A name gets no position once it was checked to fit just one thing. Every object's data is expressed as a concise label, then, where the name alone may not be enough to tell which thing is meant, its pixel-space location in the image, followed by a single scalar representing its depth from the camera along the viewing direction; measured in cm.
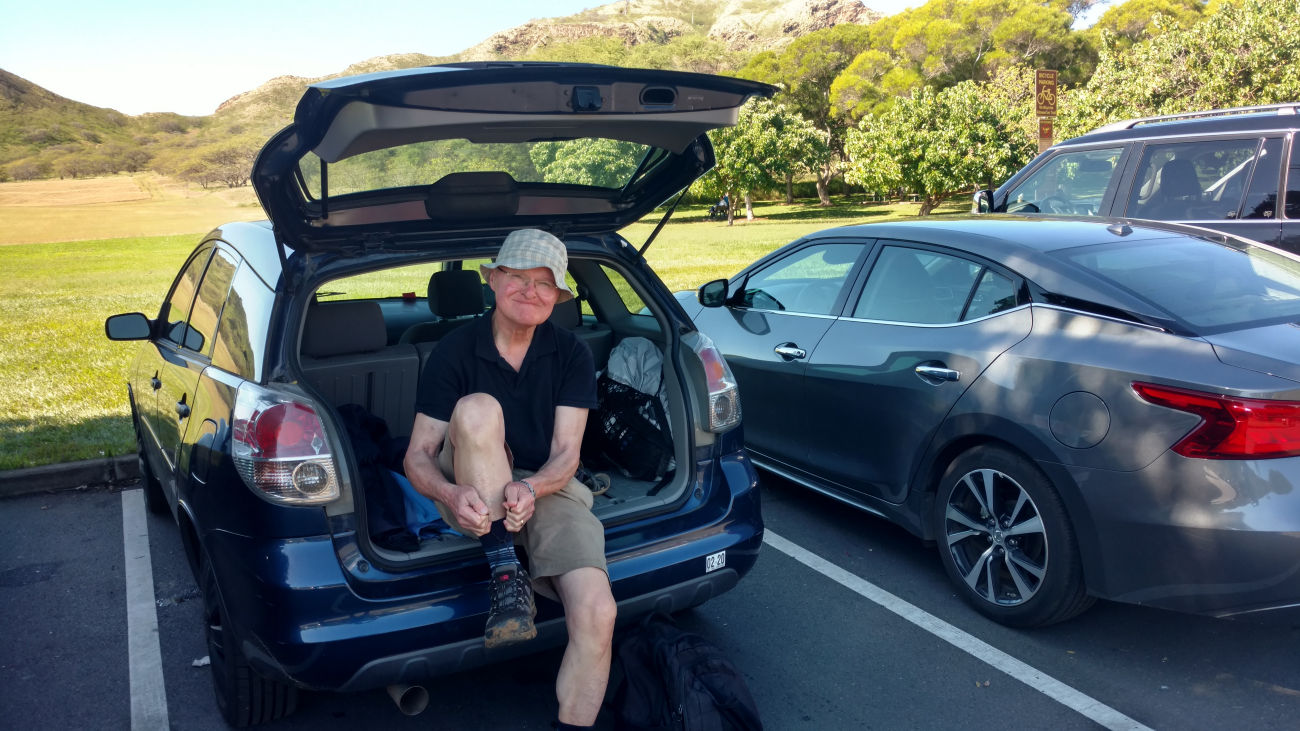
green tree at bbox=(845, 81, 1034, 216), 3441
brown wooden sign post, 1066
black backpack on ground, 268
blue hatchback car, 256
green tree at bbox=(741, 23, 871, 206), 6172
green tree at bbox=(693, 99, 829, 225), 4338
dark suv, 599
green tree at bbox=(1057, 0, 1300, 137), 2119
